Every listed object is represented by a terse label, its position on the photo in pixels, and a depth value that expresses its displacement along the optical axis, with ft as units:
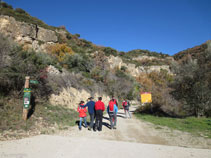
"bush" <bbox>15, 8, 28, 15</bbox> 113.25
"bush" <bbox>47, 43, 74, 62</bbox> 89.50
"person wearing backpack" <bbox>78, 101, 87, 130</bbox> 24.35
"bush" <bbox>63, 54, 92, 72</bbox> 76.33
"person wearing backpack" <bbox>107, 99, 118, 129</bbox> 25.22
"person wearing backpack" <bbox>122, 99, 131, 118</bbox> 39.09
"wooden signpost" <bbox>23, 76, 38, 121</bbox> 22.56
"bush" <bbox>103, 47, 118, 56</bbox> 146.42
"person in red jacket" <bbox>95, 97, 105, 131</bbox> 23.08
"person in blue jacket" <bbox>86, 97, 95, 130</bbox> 23.94
